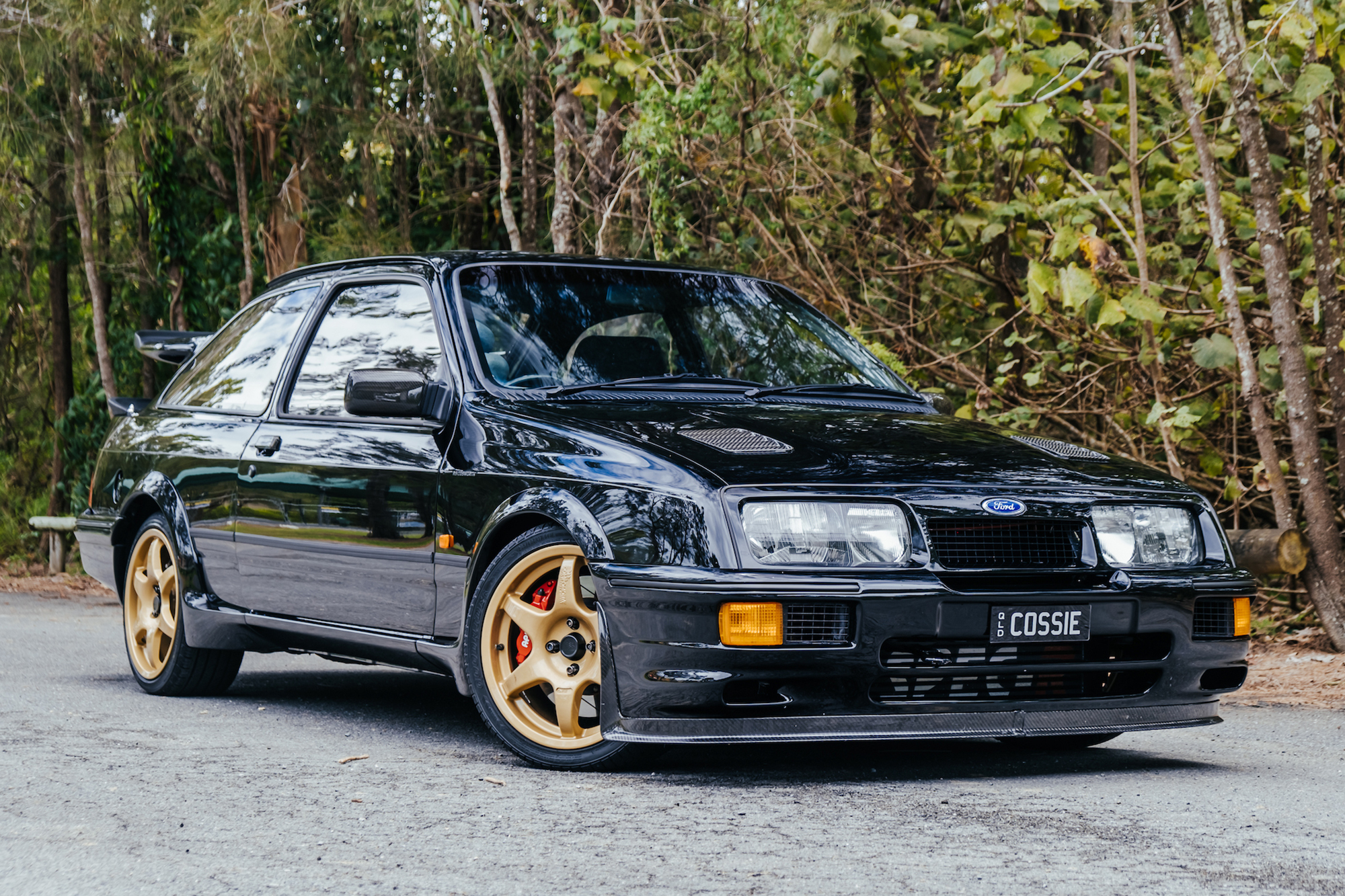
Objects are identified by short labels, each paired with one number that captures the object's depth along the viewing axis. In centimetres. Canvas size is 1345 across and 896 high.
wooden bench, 1512
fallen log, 768
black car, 436
